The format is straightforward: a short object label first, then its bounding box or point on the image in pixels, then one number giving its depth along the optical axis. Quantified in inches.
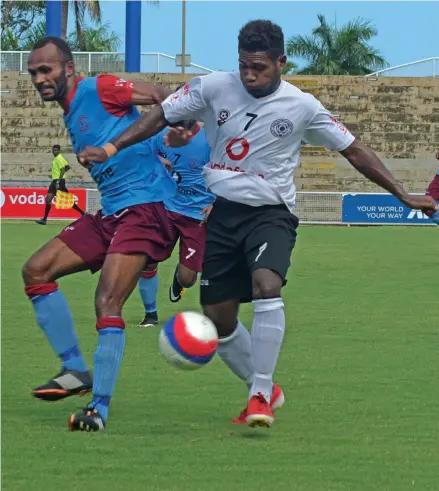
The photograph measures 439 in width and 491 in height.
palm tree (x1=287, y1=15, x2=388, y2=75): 2359.7
